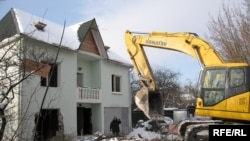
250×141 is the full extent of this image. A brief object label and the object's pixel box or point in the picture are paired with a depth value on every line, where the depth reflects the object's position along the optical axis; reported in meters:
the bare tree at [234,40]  20.84
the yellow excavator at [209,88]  12.78
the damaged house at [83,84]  24.06
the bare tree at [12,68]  7.42
